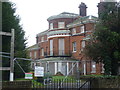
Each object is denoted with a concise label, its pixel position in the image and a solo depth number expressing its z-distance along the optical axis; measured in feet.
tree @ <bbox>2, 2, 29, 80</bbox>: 54.95
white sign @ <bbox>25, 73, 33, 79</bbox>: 47.68
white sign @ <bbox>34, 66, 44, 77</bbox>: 47.85
